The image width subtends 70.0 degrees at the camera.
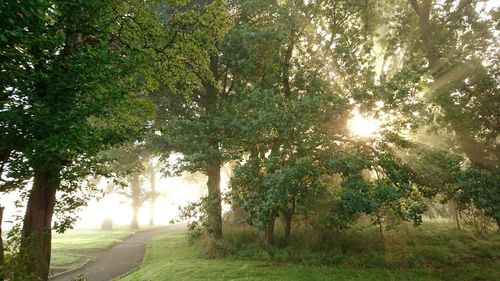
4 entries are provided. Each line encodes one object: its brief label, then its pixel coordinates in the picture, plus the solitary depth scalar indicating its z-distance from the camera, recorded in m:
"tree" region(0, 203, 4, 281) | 9.73
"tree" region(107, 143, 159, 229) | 51.75
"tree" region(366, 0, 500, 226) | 15.23
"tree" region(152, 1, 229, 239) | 15.80
